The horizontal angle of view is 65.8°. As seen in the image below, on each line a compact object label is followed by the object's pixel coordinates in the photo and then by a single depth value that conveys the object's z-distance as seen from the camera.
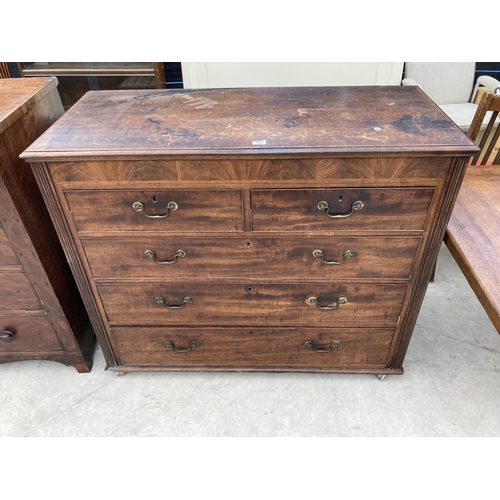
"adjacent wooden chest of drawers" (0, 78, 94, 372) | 1.22
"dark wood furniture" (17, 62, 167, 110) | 2.31
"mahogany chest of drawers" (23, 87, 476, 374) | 1.08
